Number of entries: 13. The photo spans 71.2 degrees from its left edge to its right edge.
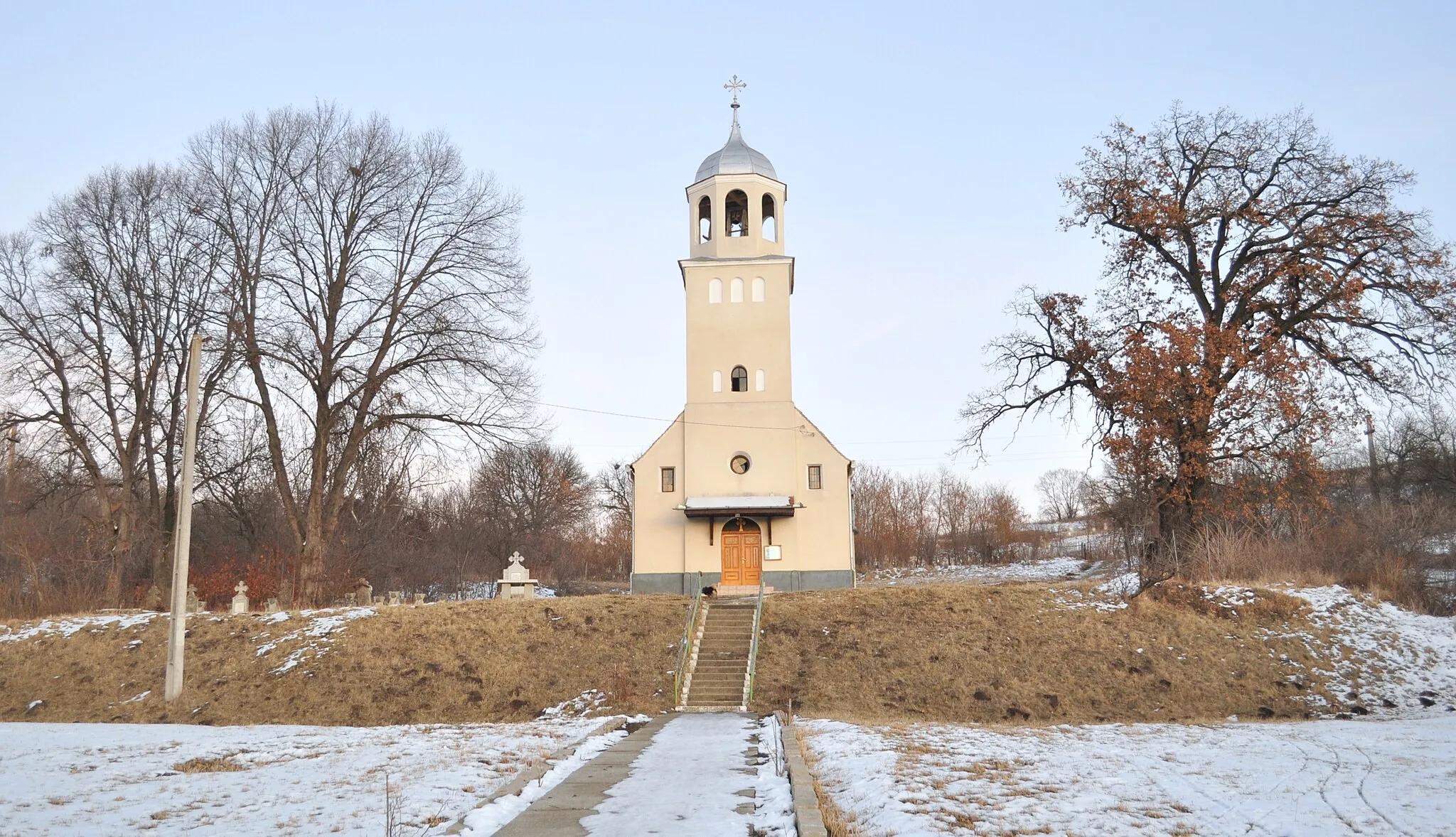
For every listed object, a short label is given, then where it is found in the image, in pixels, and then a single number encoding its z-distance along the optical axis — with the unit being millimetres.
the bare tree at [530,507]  61000
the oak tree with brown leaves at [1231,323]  24797
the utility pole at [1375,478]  45769
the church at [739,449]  29922
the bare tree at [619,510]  75181
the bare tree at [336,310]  28359
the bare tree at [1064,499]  109125
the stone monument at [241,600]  25344
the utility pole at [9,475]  29297
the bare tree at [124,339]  29672
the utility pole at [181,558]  17947
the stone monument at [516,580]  27938
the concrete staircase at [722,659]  19891
